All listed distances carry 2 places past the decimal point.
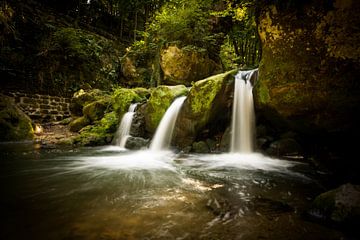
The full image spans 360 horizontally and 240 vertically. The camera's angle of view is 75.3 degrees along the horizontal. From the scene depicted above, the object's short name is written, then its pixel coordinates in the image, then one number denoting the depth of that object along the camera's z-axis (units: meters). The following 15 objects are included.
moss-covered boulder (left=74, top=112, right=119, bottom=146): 9.24
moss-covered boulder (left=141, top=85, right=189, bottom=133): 8.84
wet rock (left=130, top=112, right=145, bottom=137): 9.61
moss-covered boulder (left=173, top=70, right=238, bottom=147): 7.41
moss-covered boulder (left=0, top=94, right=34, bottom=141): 9.09
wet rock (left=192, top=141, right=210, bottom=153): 7.56
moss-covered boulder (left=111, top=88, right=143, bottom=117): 10.63
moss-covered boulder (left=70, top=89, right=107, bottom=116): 12.86
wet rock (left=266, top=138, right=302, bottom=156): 6.52
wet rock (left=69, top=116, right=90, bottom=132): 11.35
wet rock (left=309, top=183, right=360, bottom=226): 2.48
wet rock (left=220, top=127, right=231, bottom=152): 7.28
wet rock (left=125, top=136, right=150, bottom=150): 8.59
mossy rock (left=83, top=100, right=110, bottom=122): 11.34
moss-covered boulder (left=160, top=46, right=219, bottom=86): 11.59
